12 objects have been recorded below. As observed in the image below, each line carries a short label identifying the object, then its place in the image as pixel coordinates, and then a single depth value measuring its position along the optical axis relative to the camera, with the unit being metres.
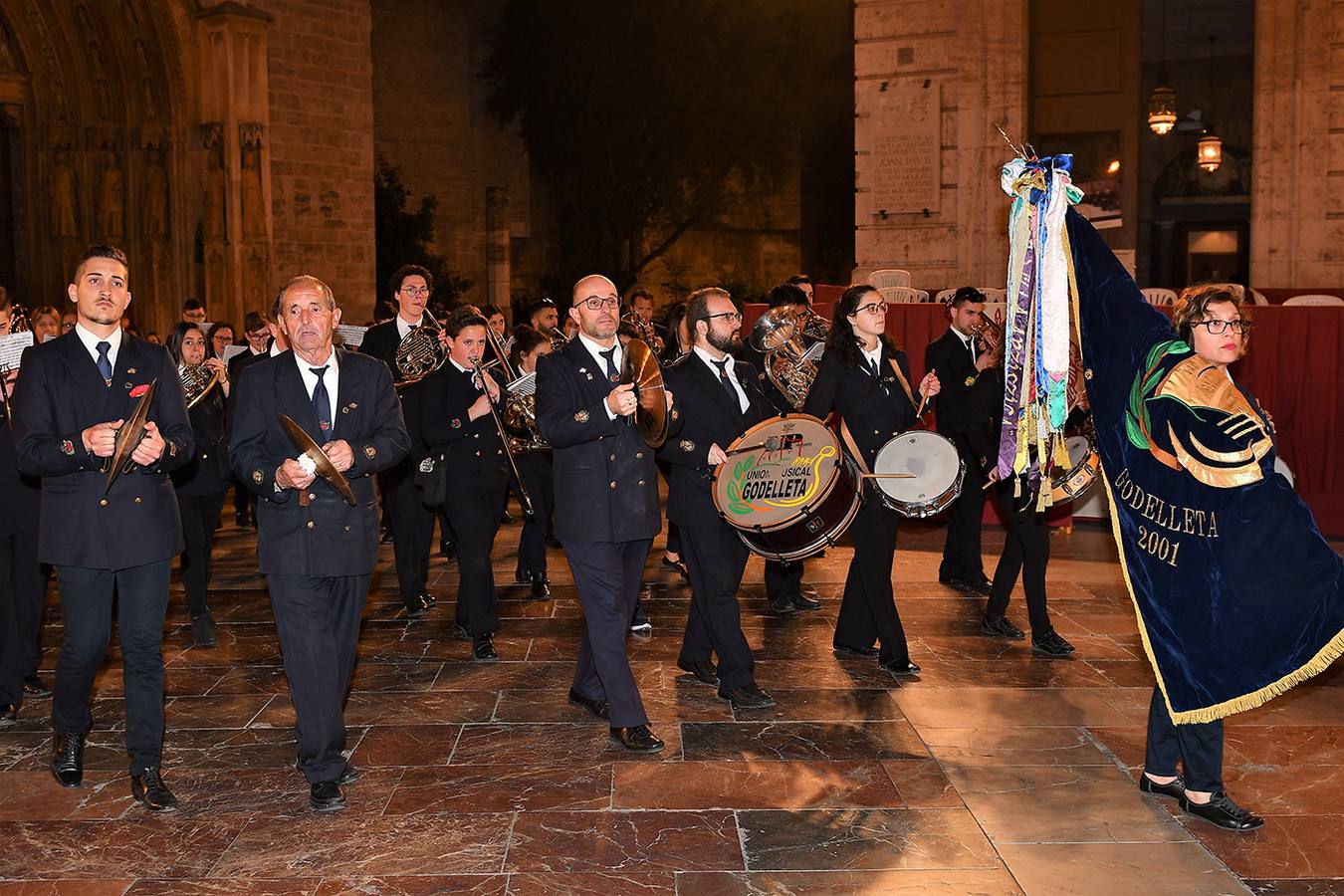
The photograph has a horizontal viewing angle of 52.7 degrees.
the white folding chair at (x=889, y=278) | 15.36
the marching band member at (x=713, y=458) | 6.18
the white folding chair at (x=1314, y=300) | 11.83
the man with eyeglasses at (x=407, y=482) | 8.42
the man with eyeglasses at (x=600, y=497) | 5.66
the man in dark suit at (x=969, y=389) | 8.12
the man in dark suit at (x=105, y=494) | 4.97
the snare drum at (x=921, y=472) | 6.56
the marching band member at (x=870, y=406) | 6.78
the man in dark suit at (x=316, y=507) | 4.95
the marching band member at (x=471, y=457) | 7.34
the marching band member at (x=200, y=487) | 7.72
